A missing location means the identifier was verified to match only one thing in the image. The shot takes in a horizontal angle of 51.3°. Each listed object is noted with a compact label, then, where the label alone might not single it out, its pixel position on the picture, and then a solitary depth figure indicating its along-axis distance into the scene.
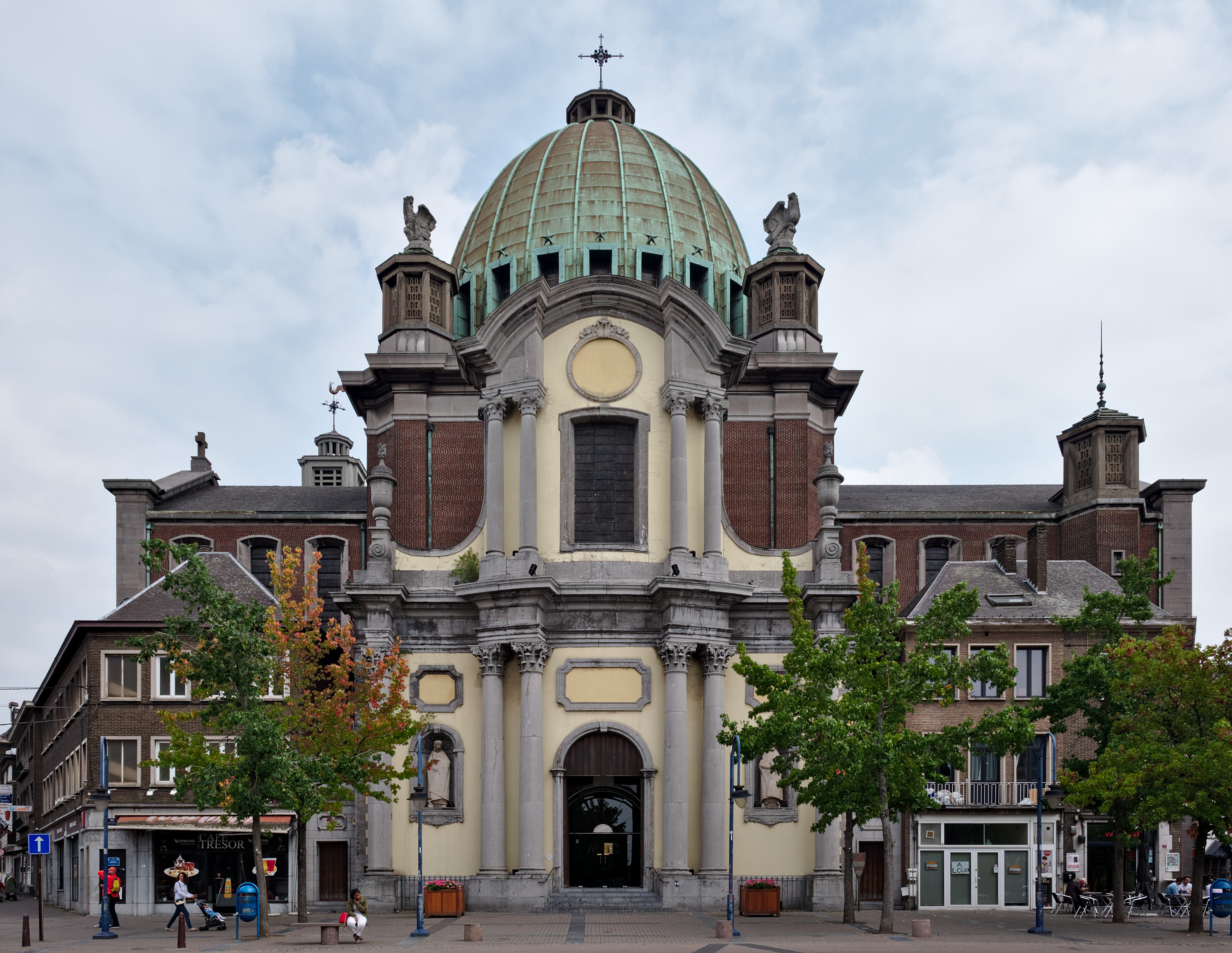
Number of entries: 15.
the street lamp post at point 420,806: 30.48
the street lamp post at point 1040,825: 31.72
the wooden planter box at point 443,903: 34.75
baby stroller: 33.69
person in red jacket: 32.94
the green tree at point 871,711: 30.28
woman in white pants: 27.88
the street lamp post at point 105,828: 31.00
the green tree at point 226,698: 29.50
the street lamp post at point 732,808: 30.70
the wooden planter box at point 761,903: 35.12
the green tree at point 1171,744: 31.56
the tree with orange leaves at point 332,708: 31.91
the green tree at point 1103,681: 34.78
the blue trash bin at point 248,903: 31.95
